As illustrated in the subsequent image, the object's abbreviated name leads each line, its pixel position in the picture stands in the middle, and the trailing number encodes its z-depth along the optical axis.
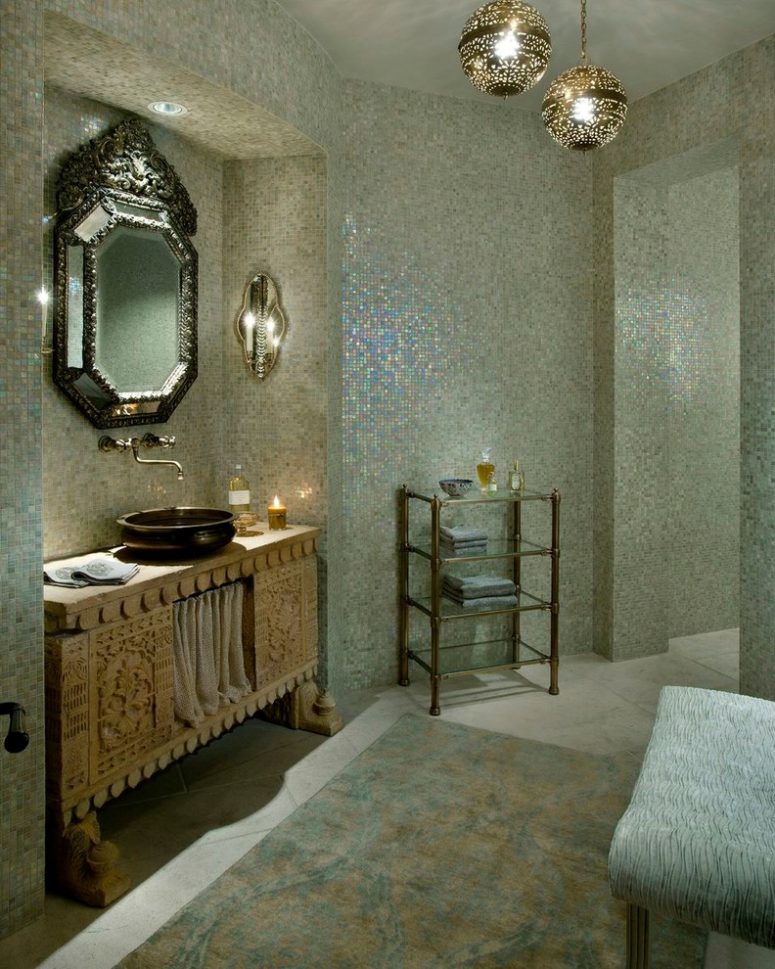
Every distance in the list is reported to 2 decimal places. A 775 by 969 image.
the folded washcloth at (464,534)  3.74
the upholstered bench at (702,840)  1.63
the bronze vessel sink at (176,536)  2.76
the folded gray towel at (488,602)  3.79
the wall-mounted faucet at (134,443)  3.06
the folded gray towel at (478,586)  3.78
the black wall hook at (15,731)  1.66
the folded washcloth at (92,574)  2.43
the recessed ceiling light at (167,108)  2.95
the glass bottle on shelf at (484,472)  3.88
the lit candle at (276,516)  3.42
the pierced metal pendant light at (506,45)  1.87
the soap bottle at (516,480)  3.95
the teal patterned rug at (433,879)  2.07
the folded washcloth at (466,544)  3.75
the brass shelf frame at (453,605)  3.64
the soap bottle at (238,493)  3.43
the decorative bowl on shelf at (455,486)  3.77
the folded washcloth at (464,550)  3.77
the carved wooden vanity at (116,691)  2.27
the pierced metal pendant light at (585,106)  2.11
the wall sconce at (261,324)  3.61
